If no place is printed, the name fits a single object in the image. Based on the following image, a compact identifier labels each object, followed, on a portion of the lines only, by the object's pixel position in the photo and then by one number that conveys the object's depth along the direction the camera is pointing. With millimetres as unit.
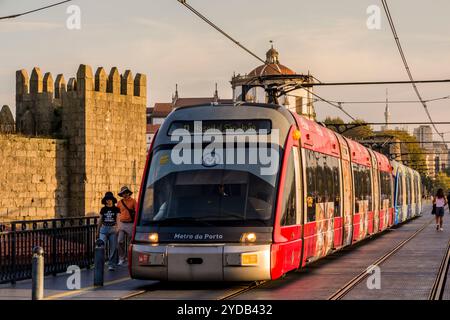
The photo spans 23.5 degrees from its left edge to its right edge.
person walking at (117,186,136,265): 20625
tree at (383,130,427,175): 142750
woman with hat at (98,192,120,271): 20141
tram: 16062
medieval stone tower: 49188
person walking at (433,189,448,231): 36969
